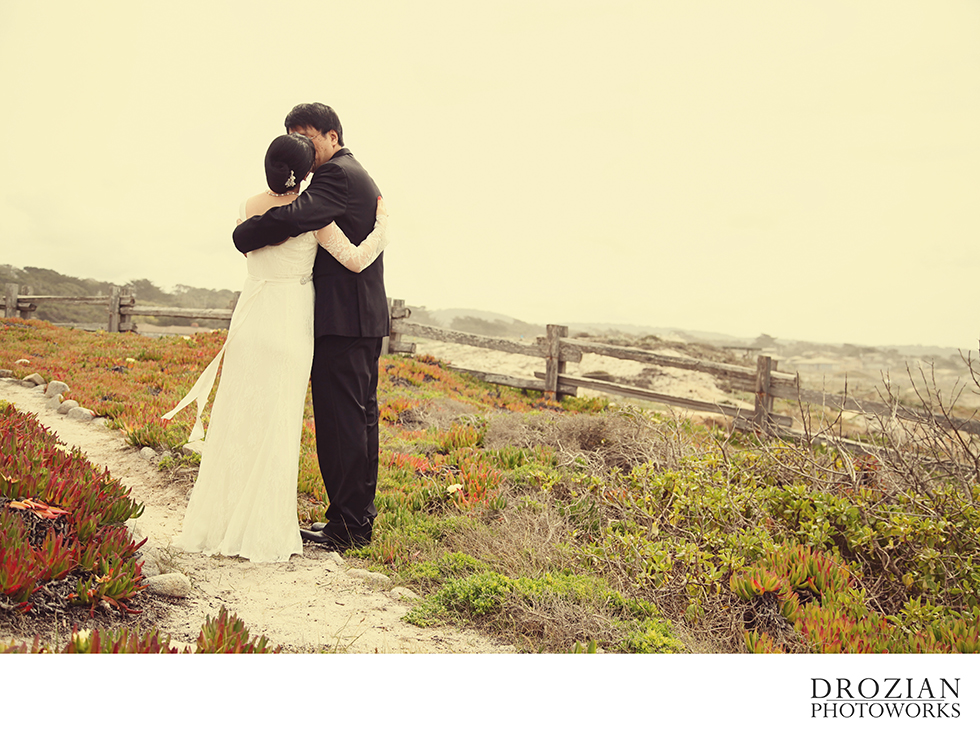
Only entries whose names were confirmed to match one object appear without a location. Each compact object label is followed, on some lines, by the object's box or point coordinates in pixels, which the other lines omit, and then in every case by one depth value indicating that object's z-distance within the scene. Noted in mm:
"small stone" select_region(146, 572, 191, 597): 2539
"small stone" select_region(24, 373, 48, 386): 5699
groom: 3168
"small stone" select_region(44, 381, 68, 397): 5820
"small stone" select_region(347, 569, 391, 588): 3078
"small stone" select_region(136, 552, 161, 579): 2729
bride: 3209
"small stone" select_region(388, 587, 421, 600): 2913
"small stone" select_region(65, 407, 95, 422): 5609
